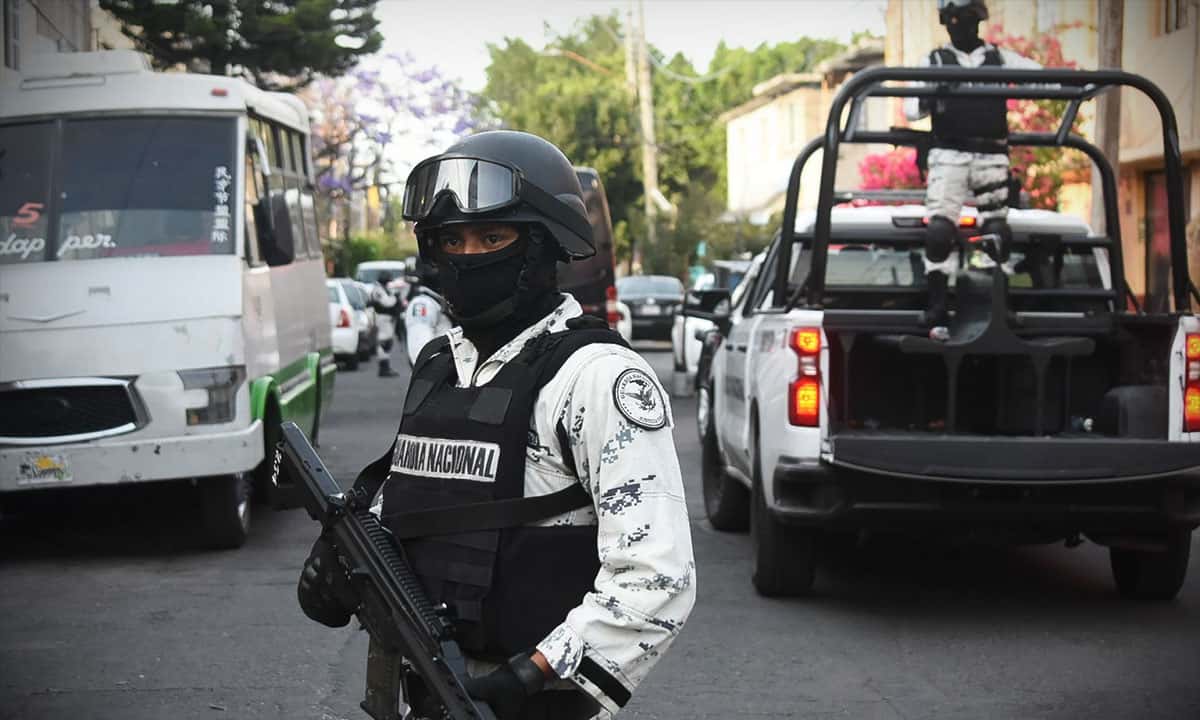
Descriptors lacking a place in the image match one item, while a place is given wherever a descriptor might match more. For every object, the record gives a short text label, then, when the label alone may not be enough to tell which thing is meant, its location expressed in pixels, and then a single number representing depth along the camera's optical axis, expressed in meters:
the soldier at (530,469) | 2.70
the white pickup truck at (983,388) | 7.21
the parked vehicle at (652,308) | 31.92
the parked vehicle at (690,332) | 21.72
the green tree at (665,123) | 48.03
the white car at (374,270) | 44.25
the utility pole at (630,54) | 47.41
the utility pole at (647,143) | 43.84
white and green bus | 9.25
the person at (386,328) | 23.83
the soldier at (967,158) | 8.52
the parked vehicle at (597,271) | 19.39
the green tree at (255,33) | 30.09
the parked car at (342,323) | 28.12
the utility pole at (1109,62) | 16.33
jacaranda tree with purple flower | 52.91
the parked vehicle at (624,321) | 23.53
